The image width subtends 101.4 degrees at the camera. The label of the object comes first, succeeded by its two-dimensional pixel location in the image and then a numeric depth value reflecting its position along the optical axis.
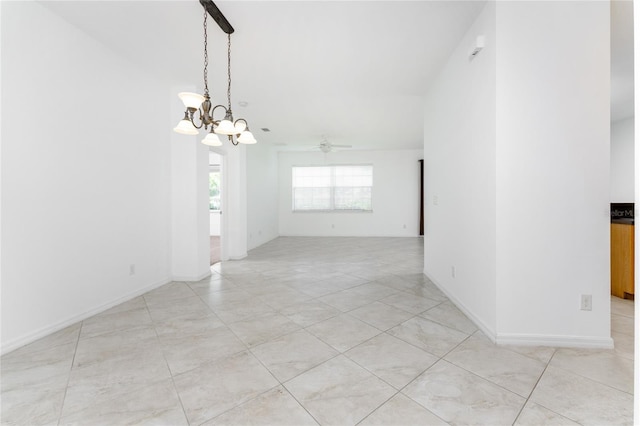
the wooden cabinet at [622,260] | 2.83
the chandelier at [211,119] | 1.90
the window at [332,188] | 8.31
